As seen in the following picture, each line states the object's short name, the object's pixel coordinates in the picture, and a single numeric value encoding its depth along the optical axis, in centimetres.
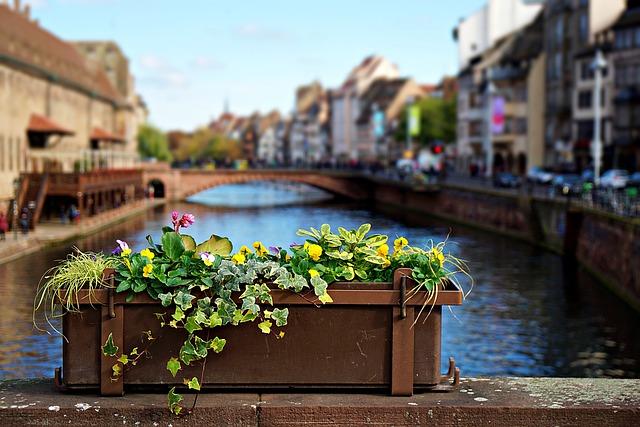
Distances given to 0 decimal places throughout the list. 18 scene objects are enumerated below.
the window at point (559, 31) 8481
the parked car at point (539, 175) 7428
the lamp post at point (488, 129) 9319
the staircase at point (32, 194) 5169
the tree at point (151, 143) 14000
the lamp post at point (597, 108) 4756
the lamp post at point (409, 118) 9314
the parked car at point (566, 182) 5084
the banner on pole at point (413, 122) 10085
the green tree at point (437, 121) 13012
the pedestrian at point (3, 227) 4348
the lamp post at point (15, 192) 5016
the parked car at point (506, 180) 6524
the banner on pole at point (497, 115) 9150
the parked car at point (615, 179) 5811
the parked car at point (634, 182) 5754
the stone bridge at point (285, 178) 10131
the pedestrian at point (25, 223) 4806
